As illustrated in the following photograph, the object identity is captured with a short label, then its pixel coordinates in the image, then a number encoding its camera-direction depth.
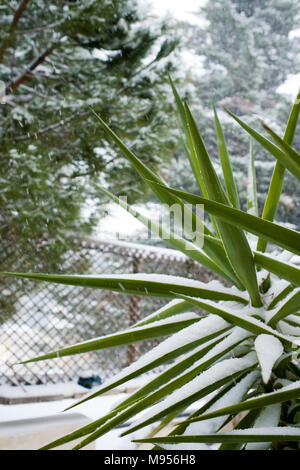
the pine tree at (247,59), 12.18
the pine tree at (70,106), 3.25
